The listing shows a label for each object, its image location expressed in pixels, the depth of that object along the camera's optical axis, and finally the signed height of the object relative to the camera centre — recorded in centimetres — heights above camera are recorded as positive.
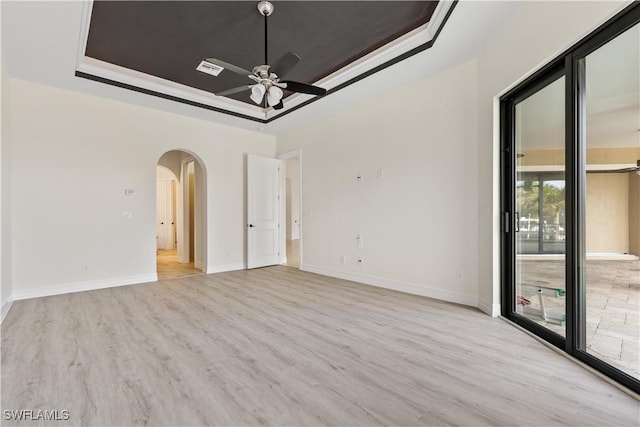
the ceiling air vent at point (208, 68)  407 +199
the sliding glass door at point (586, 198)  228 +10
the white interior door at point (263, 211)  636 +1
